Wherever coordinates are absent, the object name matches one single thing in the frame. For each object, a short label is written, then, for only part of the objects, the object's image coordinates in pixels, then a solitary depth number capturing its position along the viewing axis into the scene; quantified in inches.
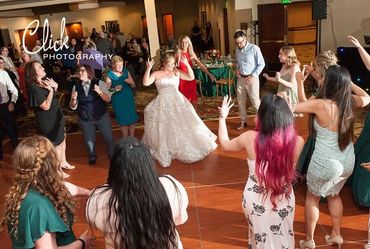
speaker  315.9
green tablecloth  310.3
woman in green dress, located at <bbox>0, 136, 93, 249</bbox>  66.7
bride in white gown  183.5
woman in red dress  237.0
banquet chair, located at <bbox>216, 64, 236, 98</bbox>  303.8
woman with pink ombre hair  80.7
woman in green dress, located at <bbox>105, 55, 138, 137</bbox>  190.4
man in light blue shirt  216.1
